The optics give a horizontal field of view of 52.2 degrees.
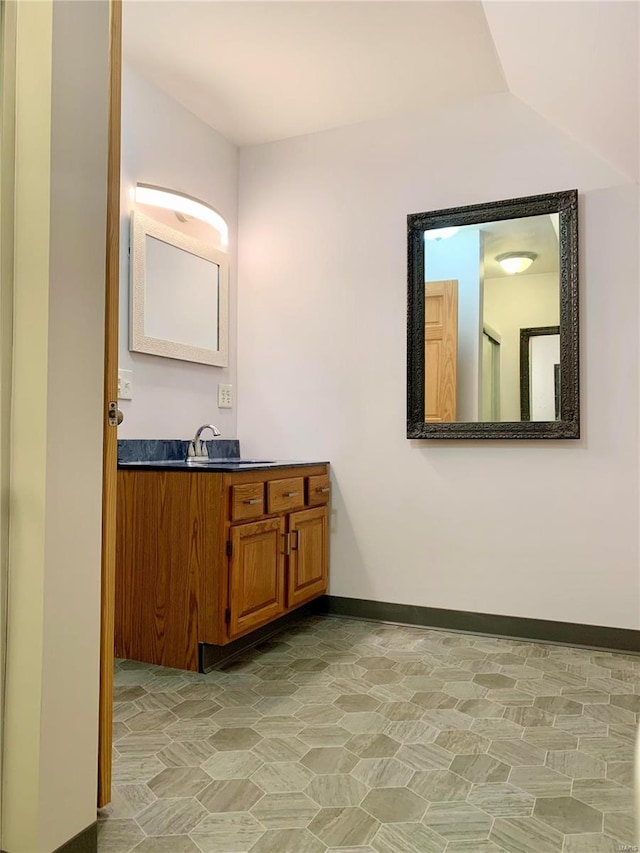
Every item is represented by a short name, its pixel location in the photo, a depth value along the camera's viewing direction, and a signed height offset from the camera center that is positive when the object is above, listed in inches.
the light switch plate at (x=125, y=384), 108.1 +8.5
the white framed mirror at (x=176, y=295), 112.5 +26.4
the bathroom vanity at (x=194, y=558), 96.7 -18.7
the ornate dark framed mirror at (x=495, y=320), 112.3 +21.3
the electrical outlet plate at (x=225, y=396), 135.3 +8.3
